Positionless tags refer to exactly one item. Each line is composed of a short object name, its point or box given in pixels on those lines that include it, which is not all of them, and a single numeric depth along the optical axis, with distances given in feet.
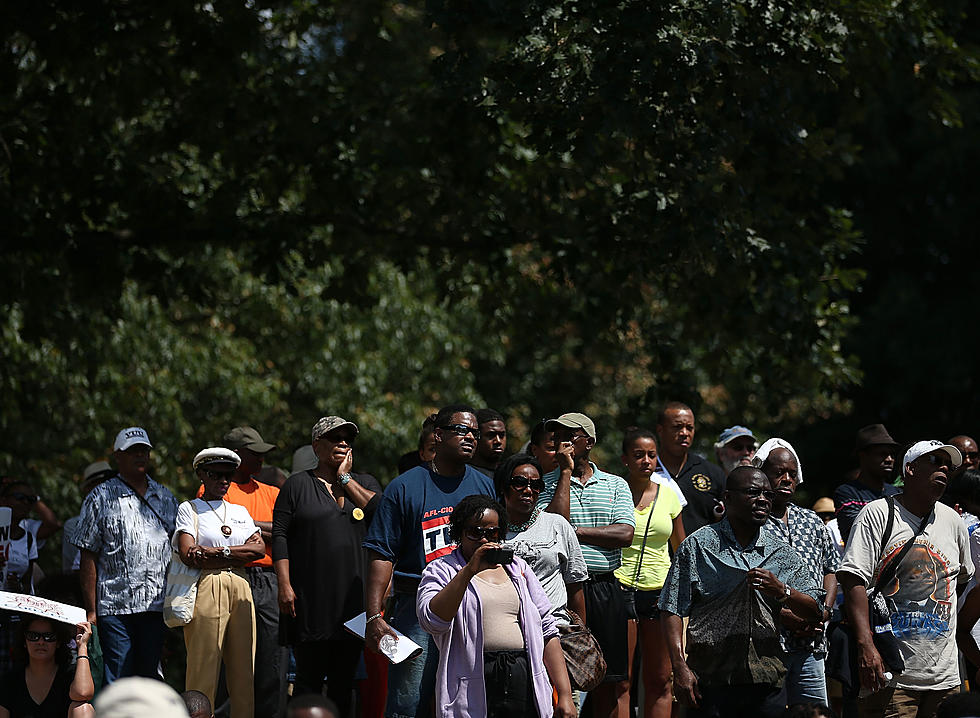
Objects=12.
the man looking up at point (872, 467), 58.29
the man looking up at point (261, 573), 58.54
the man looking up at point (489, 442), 57.72
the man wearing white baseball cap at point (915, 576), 49.37
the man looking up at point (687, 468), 60.95
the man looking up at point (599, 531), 53.47
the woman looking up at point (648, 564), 56.13
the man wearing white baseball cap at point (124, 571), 58.08
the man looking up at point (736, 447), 67.18
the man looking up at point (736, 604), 45.73
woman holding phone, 43.37
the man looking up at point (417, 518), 48.75
